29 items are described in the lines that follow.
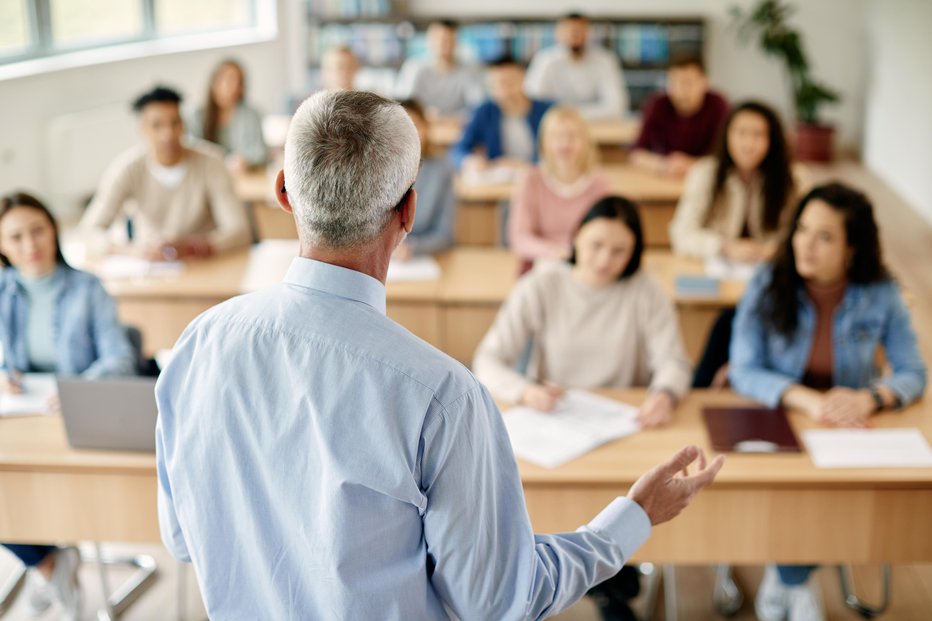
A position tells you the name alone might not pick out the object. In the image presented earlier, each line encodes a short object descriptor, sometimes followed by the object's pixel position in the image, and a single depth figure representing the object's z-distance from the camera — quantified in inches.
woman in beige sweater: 111.0
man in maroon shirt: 225.6
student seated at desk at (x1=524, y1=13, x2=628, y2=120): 282.8
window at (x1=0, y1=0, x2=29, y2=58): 259.4
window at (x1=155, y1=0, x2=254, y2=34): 321.4
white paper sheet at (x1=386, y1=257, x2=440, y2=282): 149.9
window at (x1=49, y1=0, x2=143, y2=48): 279.3
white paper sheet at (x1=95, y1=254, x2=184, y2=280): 150.6
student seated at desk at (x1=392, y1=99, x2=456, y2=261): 163.3
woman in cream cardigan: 158.7
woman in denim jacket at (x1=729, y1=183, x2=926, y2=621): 104.6
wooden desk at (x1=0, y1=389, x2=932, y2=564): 91.3
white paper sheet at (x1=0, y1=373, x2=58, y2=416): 104.6
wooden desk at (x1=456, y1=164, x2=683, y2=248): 200.1
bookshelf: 353.7
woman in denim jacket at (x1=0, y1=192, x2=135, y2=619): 110.7
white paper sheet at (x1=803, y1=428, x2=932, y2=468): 92.6
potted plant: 346.6
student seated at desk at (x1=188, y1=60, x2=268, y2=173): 228.4
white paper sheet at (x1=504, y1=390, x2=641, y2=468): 94.4
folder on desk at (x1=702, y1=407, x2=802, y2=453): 95.6
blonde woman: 162.9
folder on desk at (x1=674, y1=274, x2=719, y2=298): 142.4
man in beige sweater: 161.6
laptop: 90.3
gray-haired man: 47.5
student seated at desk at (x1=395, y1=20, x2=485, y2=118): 285.4
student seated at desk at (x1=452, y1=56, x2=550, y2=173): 221.1
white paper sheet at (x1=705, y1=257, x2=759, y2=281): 150.2
